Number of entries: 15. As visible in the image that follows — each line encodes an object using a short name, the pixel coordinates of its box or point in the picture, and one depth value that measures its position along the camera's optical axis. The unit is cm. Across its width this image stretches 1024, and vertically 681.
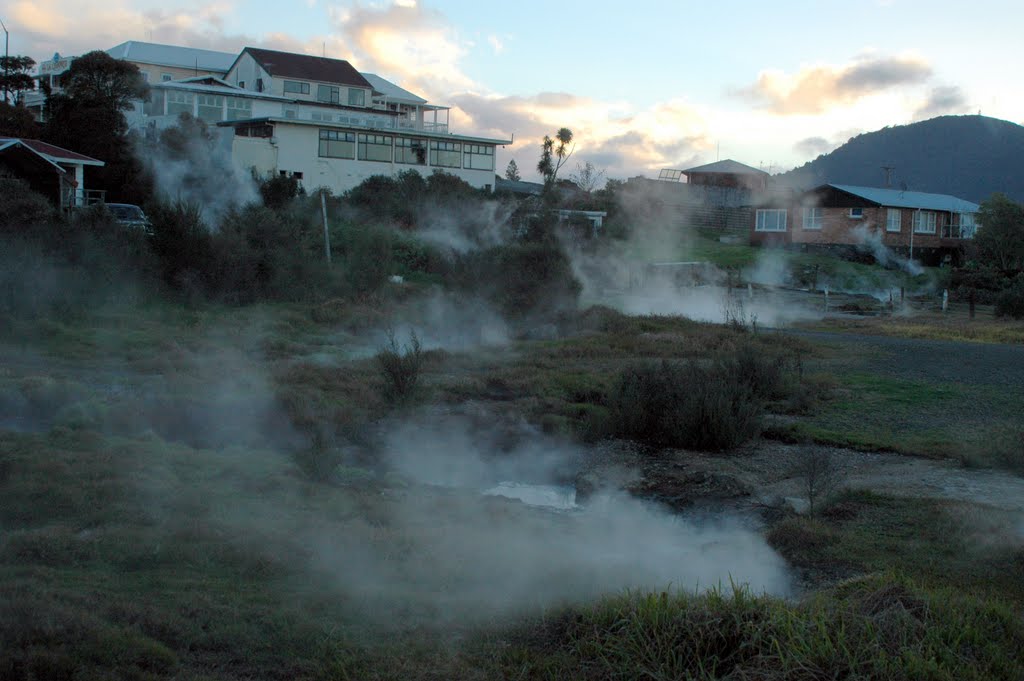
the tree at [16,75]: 5144
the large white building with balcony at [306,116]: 4756
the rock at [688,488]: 940
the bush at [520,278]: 2242
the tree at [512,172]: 9319
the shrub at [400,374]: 1328
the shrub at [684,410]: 1163
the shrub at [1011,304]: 3008
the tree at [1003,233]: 4450
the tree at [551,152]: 7238
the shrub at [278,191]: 3657
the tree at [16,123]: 3794
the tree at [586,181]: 5524
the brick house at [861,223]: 4794
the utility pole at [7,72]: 5109
